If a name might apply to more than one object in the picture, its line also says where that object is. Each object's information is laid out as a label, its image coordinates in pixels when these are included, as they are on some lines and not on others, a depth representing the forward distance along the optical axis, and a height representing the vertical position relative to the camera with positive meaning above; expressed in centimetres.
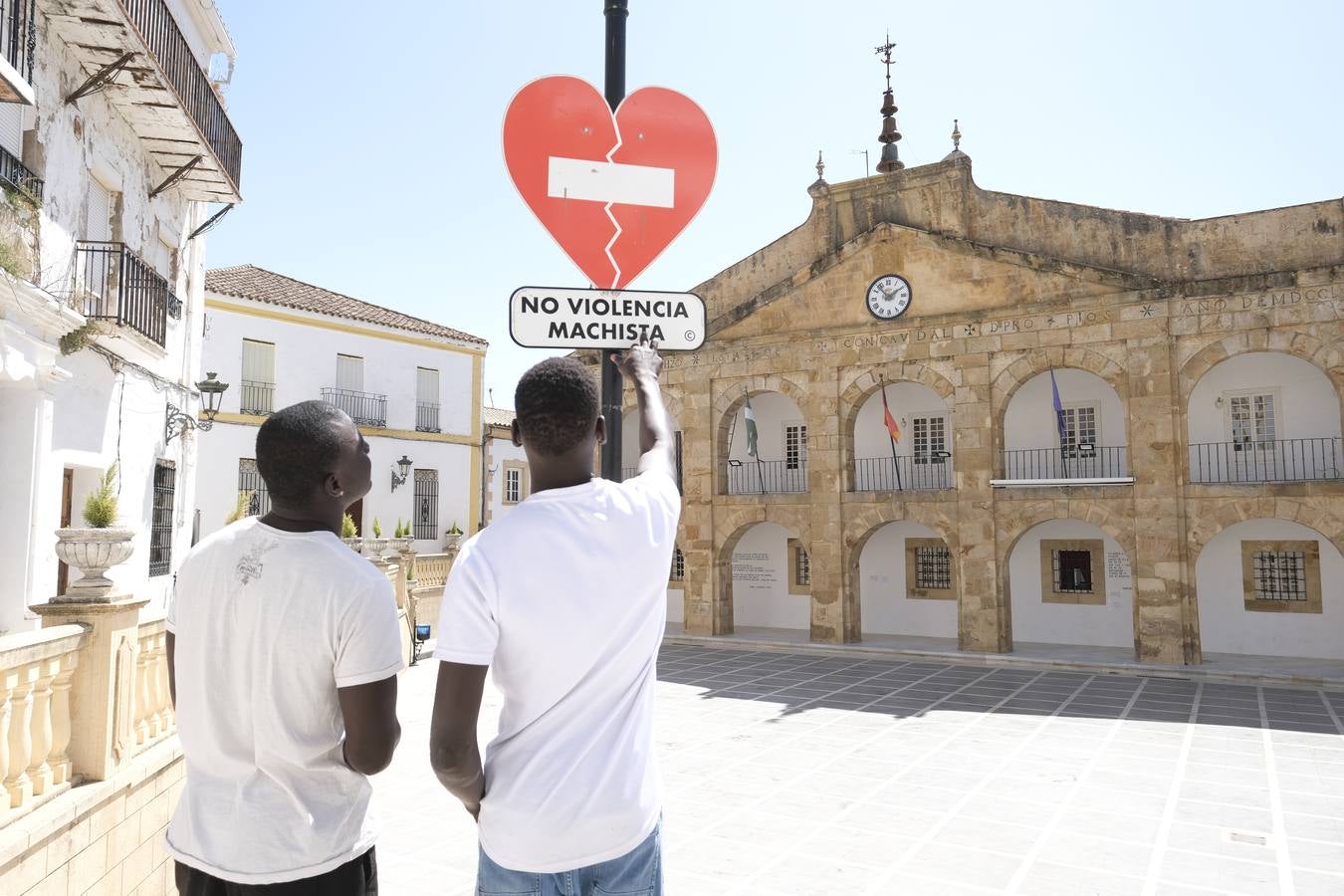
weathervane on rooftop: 2216 +887
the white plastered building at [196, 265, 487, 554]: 2209 +314
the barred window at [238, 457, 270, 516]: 2209 +54
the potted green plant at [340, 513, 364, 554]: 1601 -54
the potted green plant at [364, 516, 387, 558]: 1727 -80
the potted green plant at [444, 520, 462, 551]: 2516 -87
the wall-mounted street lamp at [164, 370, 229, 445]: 1280 +126
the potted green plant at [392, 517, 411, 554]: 2036 -79
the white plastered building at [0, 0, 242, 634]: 858 +262
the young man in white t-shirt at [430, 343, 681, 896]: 191 -35
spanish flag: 1863 +157
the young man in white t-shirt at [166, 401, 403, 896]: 216 -47
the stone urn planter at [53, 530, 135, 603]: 430 -21
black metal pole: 318 +153
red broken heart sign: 338 +123
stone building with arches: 1614 +156
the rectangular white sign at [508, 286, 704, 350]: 319 +65
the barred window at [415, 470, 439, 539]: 2517 +3
